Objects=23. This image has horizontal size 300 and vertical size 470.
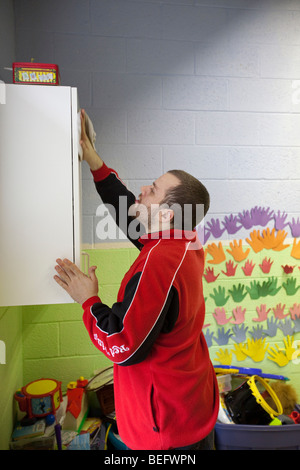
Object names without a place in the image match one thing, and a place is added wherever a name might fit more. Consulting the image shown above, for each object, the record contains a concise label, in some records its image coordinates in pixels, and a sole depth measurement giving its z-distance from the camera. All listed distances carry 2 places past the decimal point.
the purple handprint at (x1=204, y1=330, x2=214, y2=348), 2.09
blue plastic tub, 1.69
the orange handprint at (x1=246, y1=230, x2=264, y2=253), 2.13
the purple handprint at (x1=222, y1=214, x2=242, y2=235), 2.10
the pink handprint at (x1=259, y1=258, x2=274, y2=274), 2.13
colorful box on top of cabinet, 1.11
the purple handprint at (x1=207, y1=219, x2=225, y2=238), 2.08
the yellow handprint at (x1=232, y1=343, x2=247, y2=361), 2.12
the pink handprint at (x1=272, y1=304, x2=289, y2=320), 2.15
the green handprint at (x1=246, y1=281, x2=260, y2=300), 2.13
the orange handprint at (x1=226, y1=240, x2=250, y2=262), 2.11
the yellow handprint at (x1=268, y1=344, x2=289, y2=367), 2.14
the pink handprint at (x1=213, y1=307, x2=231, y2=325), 2.09
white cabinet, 1.09
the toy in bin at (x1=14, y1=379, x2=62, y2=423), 1.68
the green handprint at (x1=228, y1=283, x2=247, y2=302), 2.11
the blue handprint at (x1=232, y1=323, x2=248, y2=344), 2.11
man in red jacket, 1.06
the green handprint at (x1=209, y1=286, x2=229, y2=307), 2.09
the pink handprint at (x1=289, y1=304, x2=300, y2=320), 2.16
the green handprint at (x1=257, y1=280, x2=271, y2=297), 2.13
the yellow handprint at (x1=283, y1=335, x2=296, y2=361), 2.16
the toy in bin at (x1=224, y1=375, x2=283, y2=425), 1.74
